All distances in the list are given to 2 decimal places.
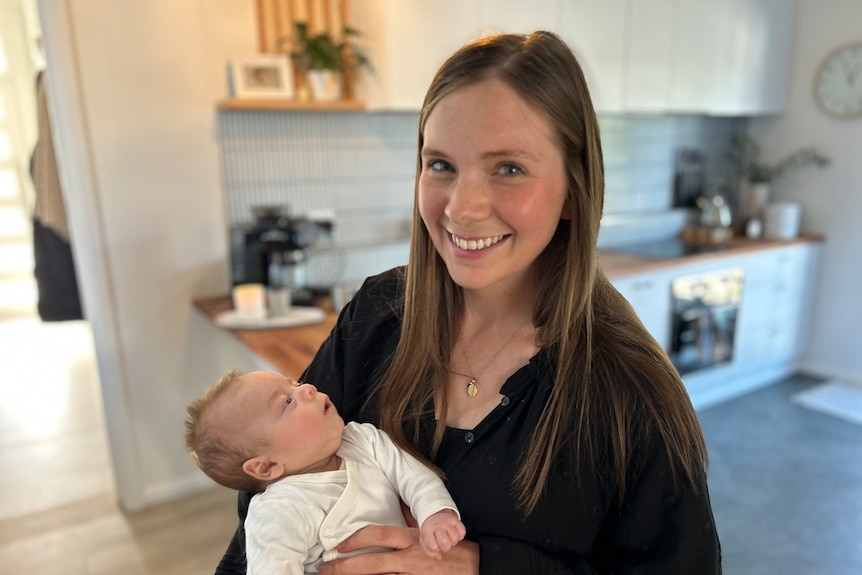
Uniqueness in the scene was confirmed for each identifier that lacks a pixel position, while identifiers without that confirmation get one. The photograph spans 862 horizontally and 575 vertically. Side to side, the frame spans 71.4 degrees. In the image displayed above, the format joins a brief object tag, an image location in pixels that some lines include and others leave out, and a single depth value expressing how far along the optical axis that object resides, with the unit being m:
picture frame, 2.49
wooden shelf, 2.42
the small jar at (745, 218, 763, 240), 3.92
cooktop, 3.49
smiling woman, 0.88
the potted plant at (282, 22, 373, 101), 2.51
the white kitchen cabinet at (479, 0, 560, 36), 2.66
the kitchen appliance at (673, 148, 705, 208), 4.18
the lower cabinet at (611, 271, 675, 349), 3.06
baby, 0.96
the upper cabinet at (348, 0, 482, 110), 2.46
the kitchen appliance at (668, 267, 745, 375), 3.31
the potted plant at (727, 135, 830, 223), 3.97
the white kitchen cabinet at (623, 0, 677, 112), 3.19
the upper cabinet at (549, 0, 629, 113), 2.94
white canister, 3.87
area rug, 3.52
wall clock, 3.66
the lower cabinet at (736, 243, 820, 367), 3.66
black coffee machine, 2.49
